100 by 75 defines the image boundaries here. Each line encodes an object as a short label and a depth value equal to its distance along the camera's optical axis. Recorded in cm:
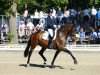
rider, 1723
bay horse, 1694
